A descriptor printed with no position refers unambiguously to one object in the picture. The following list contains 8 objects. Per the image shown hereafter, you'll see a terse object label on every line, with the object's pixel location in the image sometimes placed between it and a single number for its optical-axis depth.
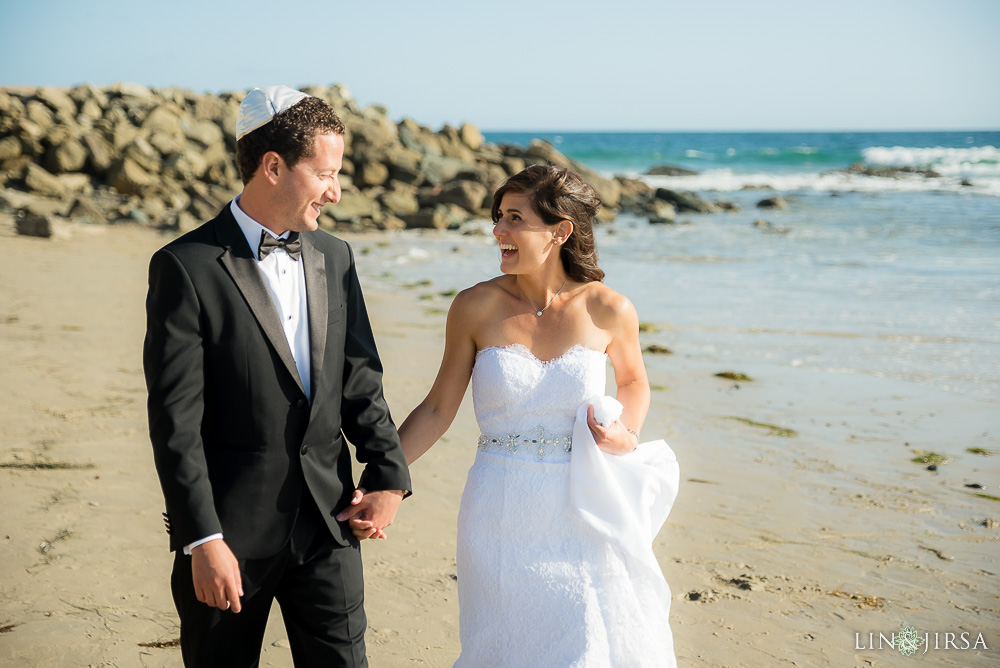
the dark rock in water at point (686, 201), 28.98
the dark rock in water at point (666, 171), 49.95
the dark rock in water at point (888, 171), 45.83
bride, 2.75
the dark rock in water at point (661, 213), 25.24
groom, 2.25
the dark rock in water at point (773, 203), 30.84
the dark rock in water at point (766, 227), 23.55
